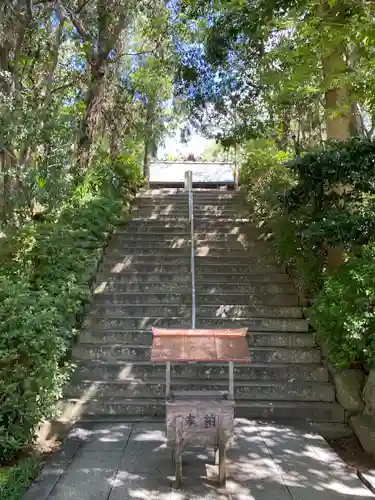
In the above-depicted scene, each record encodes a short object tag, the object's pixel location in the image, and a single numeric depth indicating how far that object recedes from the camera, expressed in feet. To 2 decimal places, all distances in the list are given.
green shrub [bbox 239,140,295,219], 26.99
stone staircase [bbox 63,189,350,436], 17.70
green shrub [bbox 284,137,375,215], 17.90
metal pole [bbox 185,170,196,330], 19.90
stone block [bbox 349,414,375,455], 15.90
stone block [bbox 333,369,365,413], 17.19
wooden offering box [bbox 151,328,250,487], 11.77
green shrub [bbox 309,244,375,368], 16.02
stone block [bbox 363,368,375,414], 16.21
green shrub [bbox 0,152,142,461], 13.75
